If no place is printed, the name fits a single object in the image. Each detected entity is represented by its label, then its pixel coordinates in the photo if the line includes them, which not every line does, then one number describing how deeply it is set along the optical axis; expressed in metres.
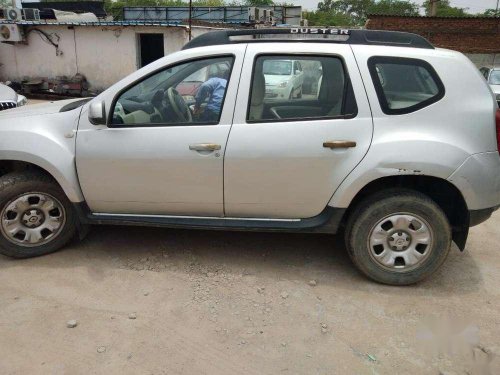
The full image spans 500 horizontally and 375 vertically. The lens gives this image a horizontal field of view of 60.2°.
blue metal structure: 26.78
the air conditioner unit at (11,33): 15.80
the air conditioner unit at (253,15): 22.36
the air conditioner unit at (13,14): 16.39
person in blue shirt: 3.18
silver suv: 3.04
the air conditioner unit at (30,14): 17.17
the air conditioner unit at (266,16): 23.23
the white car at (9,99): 5.55
